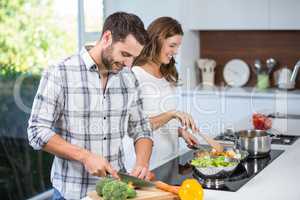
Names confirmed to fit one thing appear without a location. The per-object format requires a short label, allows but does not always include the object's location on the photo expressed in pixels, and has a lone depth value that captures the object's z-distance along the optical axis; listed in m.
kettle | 5.14
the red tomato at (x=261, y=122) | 3.56
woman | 3.15
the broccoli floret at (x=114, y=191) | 2.04
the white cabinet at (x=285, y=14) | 4.93
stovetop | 2.45
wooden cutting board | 2.12
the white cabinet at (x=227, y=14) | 5.07
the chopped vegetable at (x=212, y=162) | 2.50
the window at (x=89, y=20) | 4.96
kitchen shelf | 4.97
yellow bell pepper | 2.11
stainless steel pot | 2.95
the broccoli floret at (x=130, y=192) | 2.07
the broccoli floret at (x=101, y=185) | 2.10
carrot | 2.17
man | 2.38
